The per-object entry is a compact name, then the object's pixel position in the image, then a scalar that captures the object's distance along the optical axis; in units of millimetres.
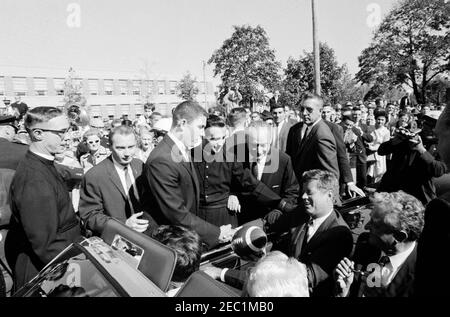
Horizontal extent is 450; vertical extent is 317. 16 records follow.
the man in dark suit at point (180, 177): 3014
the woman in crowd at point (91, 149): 6020
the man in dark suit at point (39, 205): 2680
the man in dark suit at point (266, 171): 4094
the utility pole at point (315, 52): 11164
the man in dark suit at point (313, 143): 4348
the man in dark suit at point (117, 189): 3342
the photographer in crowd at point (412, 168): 3912
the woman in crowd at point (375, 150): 8616
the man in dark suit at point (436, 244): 1361
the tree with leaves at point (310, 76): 23828
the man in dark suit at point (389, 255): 2156
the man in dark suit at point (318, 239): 2432
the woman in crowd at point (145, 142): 6578
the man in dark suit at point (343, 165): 4691
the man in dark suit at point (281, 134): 6652
